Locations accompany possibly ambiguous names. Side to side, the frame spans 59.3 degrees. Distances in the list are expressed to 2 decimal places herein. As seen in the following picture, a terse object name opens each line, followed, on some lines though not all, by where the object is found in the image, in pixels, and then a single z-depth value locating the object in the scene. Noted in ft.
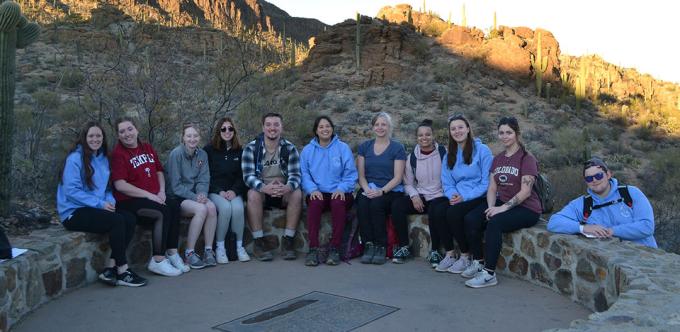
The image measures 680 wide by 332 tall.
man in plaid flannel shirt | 20.94
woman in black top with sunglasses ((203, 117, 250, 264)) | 20.52
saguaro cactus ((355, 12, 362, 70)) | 86.33
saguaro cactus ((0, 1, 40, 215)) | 20.01
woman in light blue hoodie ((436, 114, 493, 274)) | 19.04
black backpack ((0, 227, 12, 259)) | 13.92
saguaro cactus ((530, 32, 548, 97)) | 84.84
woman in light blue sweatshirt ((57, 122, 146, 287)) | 17.03
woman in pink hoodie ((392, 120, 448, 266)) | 20.43
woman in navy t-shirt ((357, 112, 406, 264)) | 20.57
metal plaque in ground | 13.79
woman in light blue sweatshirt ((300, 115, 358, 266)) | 20.61
